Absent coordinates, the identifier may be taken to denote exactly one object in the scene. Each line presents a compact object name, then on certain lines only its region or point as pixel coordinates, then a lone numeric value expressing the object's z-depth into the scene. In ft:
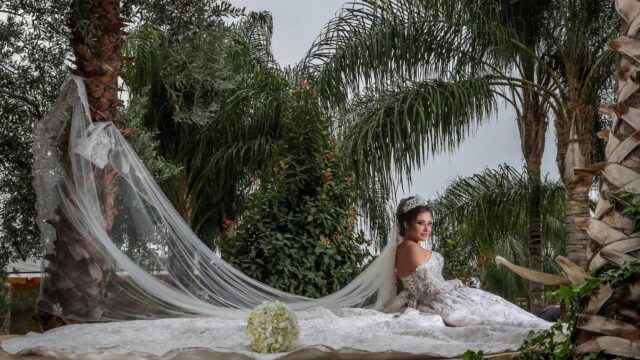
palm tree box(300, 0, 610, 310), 30.76
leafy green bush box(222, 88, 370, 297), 26.86
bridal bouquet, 16.74
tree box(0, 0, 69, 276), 26.89
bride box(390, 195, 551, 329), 20.42
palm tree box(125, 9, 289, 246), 40.96
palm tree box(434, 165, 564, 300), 36.96
